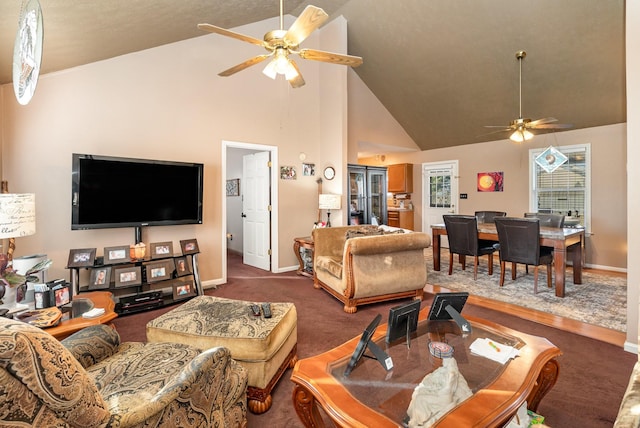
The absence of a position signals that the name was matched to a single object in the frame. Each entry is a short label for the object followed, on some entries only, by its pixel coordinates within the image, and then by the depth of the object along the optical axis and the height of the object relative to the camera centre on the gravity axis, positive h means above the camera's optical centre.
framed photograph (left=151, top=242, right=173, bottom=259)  3.42 -0.49
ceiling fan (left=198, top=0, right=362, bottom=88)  1.96 +1.18
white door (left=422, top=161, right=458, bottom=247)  6.85 +0.36
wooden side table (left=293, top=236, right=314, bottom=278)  4.63 -0.81
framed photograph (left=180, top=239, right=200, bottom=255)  3.60 -0.47
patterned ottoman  1.74 -0.77
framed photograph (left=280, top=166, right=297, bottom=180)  4.86 +0.56
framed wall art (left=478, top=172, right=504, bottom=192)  6.11 +0.50
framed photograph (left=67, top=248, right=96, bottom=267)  2.96 -0.49
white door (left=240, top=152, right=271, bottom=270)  4.95 -0.07
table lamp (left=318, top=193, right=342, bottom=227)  4.72 +0.09
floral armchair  0.62 -0.62
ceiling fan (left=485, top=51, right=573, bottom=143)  3.92 +1.07
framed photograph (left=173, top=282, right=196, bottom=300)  3.44 -0.95
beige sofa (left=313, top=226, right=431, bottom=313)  3.12 -0.69
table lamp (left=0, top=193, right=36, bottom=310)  1.82 -0.07
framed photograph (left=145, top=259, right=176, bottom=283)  3.32 -0.71
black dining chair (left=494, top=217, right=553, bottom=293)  3.60 -0.48
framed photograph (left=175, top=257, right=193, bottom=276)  3.55 -0.71
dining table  3.45 -0.44
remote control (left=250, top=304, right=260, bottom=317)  2.02 -0.70
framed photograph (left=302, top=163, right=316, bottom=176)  5.08 +0.64
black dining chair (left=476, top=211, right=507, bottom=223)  5.25 -0.17
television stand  3.06 -0.78
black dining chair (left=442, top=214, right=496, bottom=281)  4.18 -0.47
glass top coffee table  1.10 -0.75
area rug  3.00 -1.06
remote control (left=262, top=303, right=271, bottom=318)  2.00 -0.70
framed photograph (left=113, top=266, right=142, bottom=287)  3.12 -0.72
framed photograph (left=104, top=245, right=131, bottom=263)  3.11 -0.49
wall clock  4.99 +0.57
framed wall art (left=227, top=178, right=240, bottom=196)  6.51 +0.44
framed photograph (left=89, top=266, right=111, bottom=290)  3.03 -0.71
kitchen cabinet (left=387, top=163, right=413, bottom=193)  7.38 +0.70
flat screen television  3.06 +0.17
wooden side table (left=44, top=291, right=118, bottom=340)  1.71 -0.69
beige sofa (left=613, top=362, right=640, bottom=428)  0.80 -0.59
